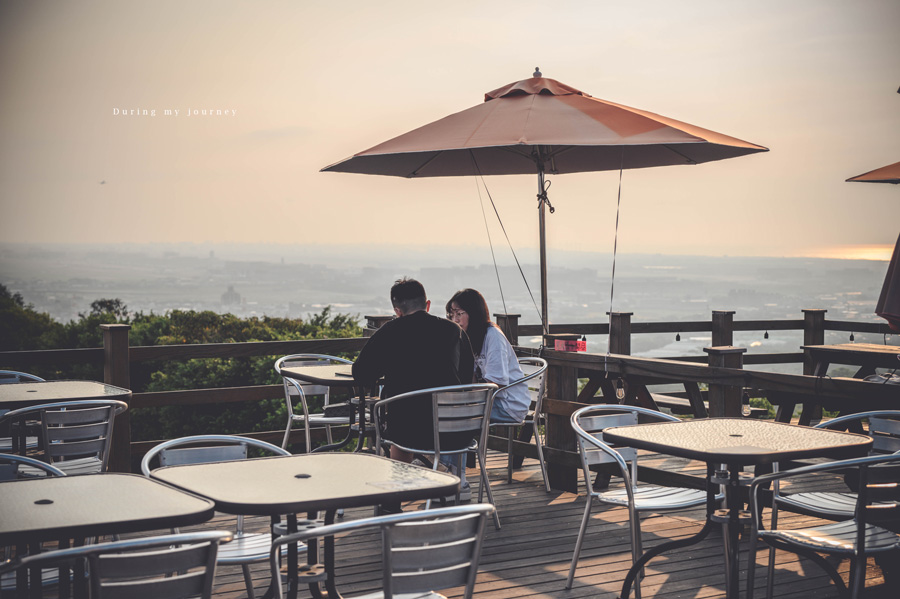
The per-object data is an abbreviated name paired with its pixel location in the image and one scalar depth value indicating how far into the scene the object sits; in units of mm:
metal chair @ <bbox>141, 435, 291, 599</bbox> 2869
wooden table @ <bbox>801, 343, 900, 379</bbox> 6484
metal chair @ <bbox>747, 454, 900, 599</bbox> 2793
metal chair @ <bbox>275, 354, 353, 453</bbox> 5539
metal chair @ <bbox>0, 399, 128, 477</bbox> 3779
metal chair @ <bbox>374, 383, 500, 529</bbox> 4340
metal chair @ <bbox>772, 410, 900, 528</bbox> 3389
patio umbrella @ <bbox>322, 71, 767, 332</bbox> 4957
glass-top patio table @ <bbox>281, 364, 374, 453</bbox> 5020
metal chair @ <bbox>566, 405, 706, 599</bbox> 3508
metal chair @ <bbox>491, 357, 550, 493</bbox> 5374
